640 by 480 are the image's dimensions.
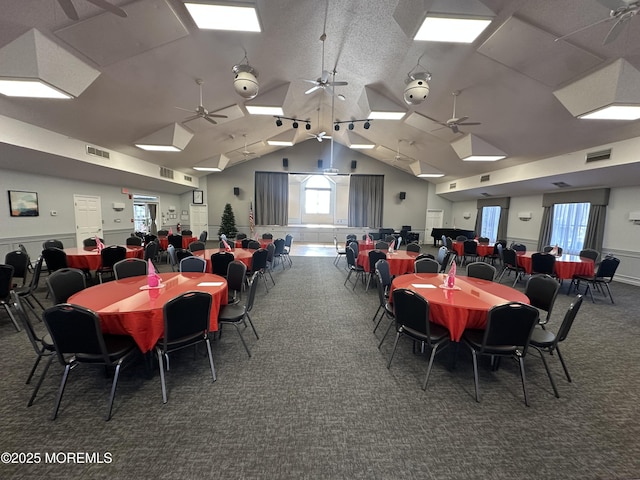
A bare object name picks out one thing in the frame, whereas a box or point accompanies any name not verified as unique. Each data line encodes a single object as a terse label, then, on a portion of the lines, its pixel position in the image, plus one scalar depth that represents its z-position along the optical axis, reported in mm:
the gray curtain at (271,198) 13695
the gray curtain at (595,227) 7141
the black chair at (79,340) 1933
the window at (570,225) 7855
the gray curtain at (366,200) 14039
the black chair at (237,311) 2988
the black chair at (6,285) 3320
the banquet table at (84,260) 5039
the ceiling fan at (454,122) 5051
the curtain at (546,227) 8594
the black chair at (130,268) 3721
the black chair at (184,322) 2238
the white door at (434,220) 14367
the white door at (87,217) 7863
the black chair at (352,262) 5759
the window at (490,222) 11356
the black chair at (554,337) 2410
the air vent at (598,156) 5719
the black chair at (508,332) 2238
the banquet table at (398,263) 5348
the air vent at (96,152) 6659
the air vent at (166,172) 10000
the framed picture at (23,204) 6180
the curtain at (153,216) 11820
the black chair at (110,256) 5162
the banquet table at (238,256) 5059
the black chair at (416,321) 2482
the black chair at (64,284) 2816
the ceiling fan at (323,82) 4615
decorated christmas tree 13188
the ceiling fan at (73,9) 2326
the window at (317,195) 14461
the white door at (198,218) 13625
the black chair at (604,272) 5106
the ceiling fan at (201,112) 5047
